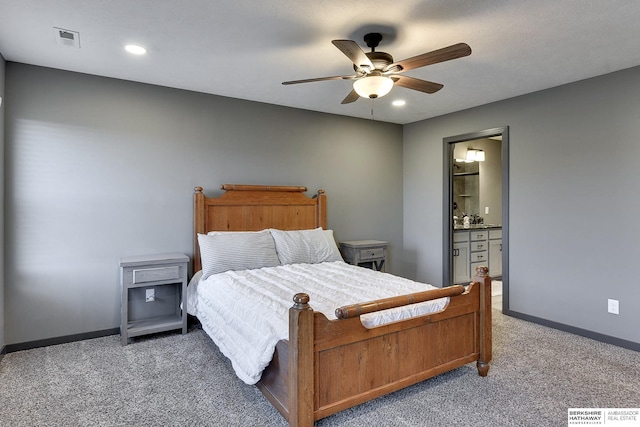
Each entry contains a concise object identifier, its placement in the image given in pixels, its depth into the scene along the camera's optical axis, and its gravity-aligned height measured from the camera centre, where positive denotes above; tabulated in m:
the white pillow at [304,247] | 3.90 -0.39
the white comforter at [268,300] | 2.18 -0.61
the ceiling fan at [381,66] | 2.19 +0.94
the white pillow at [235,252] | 3.45 -0.39
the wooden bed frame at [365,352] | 1.89 -0.84
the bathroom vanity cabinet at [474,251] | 5.38 -0.61
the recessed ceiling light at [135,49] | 2.79 +1.23
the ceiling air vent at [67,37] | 2.55 +1.23
